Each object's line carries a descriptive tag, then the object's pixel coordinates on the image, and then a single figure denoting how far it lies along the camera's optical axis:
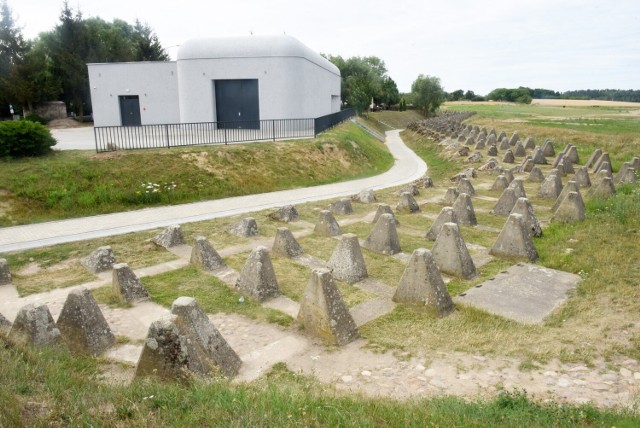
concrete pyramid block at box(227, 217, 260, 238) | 11.20
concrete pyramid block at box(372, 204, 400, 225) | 11.20
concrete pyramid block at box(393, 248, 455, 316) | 6.78
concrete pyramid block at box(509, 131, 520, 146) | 30.54
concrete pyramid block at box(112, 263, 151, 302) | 7.40
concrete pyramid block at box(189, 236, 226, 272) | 8.80
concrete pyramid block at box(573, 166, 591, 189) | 16.55
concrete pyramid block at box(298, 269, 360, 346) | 6.04
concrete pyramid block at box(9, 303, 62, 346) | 5.61
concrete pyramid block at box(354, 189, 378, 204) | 15.38
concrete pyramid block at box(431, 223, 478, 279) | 8.27
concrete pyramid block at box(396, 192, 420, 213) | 13.70
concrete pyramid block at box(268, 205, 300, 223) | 12.77
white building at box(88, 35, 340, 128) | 26.84
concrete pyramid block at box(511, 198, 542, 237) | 10.43
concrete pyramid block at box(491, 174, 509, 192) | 16.86
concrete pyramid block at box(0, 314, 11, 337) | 5.79
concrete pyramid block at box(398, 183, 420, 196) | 16.39
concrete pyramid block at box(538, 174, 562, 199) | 15.09
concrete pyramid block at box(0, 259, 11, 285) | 8.47
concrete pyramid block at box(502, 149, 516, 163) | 24.47
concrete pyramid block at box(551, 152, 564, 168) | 20.69
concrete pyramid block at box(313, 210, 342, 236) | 11.19
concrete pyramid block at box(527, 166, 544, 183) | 18.31
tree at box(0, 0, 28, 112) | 39.81
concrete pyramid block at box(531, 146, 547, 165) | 22.80
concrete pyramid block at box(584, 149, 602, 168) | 21.03
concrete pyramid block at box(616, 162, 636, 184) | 16.25
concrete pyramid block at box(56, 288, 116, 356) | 5.86
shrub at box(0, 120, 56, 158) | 15.20
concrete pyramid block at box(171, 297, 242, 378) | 5.15
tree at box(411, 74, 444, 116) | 72.75
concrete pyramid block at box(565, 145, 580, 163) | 23.12
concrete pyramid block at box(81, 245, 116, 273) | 8.95
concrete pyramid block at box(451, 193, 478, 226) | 11.92
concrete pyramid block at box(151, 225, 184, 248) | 10.36
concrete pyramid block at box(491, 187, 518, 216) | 13.08
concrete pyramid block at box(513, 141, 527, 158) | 26.25
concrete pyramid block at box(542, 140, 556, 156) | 25.20
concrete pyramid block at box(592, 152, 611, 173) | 18.93
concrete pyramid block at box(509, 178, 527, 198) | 13.48
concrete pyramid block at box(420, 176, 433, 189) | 18.09
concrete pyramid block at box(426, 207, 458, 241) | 10.21
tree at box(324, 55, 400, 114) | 53.34
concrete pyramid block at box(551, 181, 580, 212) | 12.72
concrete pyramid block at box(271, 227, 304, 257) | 9.64
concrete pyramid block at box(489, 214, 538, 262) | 8.94
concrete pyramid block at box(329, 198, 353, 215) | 13.61
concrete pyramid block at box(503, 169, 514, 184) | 17.50
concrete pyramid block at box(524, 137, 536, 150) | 28.21
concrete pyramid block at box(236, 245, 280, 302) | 7.46
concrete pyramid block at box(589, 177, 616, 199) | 13.47
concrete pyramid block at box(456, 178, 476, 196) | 15.44
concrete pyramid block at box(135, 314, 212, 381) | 4.59
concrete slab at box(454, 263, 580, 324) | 6.89
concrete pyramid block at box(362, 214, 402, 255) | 9.69
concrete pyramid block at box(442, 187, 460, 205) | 14.55
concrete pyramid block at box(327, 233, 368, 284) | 8.16
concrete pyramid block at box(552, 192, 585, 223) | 11.27
